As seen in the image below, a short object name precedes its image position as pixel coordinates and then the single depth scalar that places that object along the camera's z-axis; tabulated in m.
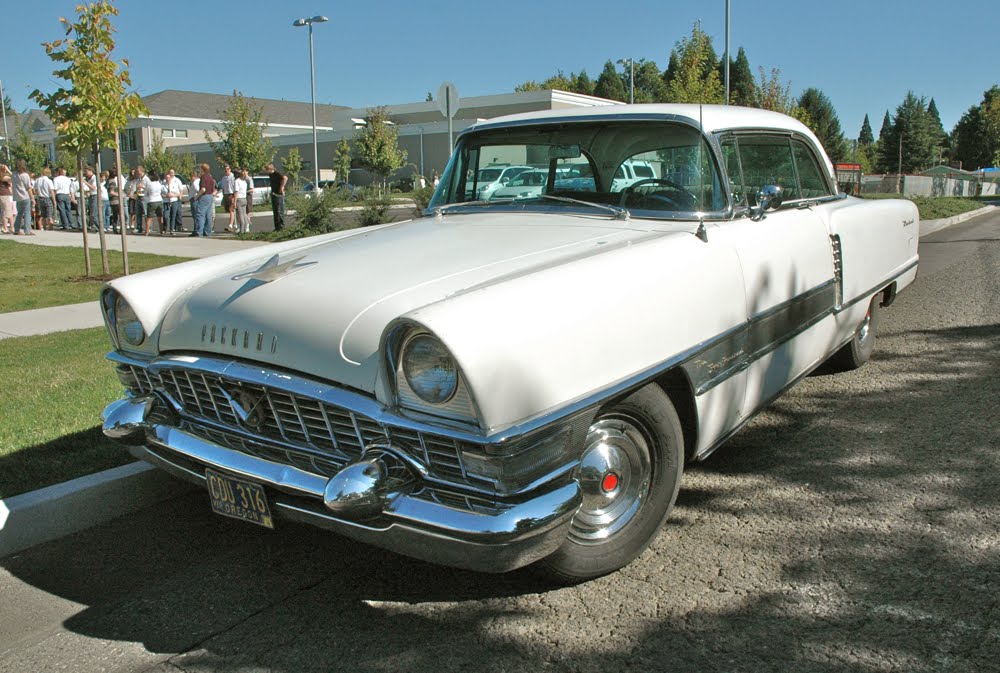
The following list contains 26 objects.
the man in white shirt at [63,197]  20.36
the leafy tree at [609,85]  91.59
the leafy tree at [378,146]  41.69
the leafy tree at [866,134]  131.75
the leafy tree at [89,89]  9.80
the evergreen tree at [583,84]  98.38
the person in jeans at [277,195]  16.86
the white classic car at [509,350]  2.38
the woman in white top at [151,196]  18.53
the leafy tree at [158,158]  45.57
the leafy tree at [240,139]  34.78
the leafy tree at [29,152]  42.47
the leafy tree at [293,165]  42.75
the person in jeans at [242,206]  17.81
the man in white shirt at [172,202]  18.48
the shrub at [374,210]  15.80
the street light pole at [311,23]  35.44
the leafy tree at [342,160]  43.19
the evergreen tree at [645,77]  91.49
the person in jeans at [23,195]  18.50
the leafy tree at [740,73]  79.41
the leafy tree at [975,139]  77.81
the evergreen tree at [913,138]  80.56
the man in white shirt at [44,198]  20.91
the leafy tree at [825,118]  67.69
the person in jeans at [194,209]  17.05
